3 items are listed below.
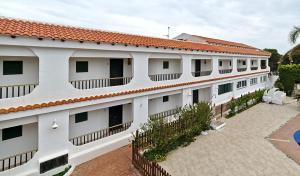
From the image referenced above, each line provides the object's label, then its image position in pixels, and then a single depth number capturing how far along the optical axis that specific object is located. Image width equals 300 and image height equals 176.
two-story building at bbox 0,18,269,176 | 7.24
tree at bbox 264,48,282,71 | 40.88
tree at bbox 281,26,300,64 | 22.76
